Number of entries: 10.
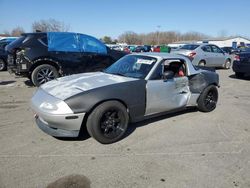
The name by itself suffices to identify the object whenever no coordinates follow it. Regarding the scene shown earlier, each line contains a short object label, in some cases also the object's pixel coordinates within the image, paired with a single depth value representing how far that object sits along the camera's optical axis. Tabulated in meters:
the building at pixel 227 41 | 66.82
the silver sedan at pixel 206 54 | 10.03
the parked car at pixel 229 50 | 29.27
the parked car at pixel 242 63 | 8.04
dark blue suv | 6.03
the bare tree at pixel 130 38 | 85.54
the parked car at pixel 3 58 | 9.93
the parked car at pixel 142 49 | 29.23
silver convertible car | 2.88
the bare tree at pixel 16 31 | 63.48
